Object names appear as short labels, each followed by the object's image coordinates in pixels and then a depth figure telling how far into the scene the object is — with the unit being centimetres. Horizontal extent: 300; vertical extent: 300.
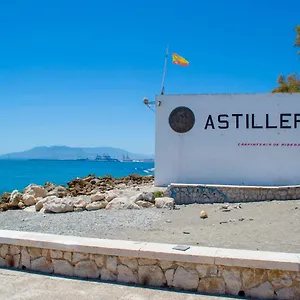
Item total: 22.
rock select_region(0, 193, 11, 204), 1841
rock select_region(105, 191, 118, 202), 1435
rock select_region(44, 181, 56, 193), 2074
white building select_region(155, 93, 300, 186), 1466
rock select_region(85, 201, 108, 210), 1340
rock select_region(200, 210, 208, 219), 1148
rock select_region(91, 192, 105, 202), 1468
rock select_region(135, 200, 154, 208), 1327
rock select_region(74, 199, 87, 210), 1343
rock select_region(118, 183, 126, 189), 2048
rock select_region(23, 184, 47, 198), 1716
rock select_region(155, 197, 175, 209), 1304
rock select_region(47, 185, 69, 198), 1790
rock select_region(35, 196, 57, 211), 1410
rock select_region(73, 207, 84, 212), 1328
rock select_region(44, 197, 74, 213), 1287
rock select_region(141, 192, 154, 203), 1366
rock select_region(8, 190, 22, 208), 1579
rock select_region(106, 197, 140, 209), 1296
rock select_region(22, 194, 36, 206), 1598
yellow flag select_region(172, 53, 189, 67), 1677
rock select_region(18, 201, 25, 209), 1575
